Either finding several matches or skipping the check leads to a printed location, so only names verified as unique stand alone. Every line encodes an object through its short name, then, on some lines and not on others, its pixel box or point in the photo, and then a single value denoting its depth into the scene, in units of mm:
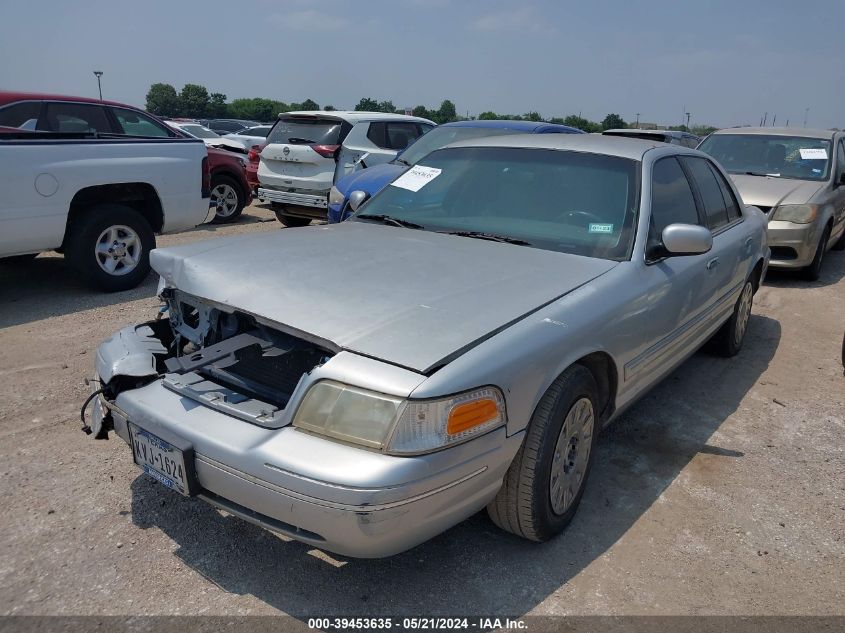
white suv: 9219
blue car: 7078
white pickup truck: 5488
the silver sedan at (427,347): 2168
